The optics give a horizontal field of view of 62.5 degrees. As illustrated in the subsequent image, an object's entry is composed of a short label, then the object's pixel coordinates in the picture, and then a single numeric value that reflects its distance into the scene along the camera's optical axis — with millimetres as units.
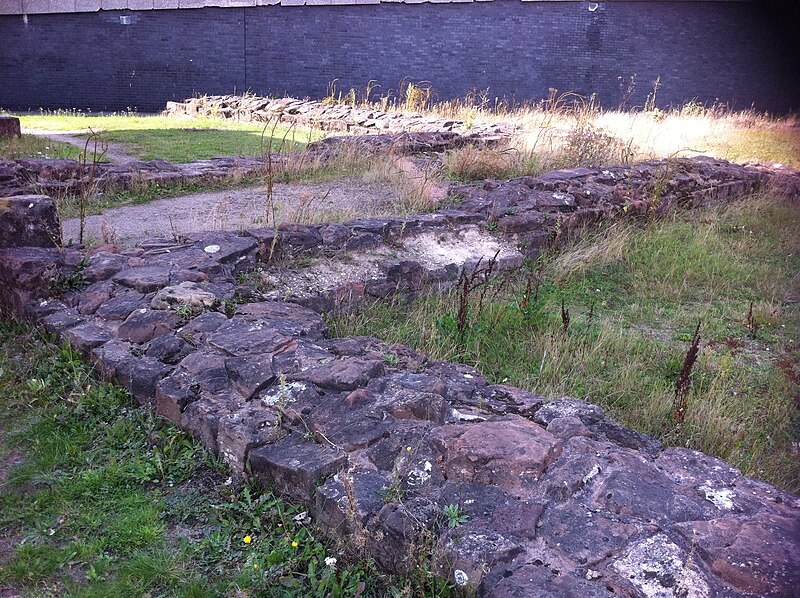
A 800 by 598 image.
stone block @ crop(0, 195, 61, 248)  4656
